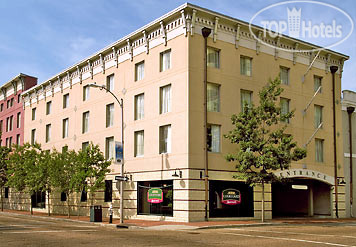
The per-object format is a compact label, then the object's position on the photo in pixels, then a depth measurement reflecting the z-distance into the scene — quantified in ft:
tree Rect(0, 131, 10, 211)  169.62
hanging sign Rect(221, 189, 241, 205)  97.86
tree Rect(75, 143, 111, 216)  109.81
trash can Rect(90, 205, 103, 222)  99.14
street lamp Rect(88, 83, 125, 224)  92.24
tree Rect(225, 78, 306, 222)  90.33
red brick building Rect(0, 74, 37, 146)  184.43
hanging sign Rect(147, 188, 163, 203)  99.75
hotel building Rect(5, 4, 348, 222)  96.17
